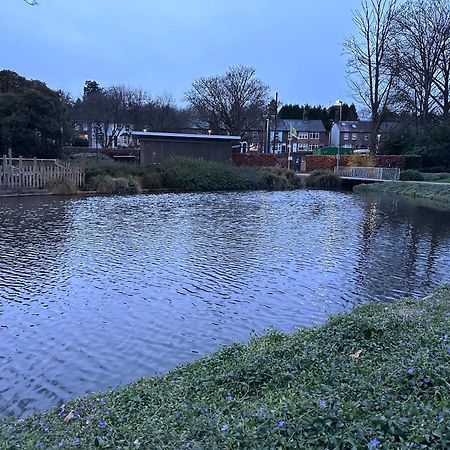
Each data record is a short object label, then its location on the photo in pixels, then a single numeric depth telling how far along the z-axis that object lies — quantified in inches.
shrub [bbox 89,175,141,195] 1182.9
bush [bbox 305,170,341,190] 1612.9
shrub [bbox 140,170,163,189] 1304.1
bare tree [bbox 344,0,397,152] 1836.9
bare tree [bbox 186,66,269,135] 2333.9
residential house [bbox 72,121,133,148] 2679.6
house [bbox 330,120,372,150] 3558.1
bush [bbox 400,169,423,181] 1493.6
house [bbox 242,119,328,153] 3624.5
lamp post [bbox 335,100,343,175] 1761.8
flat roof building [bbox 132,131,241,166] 1616.6
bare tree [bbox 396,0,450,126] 1720.0
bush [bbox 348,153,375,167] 1815.9
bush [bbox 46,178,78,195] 1111.6
